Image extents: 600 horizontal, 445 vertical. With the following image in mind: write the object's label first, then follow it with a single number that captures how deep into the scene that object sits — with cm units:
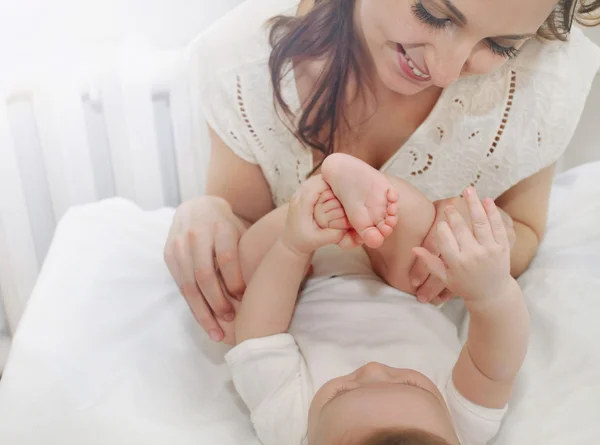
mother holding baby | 84
